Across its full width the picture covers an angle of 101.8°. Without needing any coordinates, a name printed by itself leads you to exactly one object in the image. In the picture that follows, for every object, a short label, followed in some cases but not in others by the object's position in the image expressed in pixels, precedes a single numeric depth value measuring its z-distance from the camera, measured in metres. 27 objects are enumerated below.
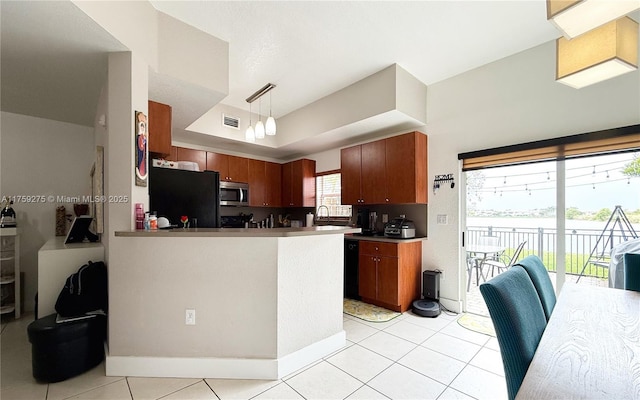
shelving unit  3.13
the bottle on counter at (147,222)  2.11
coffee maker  4.29
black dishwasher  3.99
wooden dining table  0.76
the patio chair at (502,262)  3.62
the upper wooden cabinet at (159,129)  2.64
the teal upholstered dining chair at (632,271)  1.74
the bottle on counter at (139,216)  2.08
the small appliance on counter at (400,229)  3.59
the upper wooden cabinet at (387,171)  3.53
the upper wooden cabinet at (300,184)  5.09
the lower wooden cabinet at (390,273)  3.37
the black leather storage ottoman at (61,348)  1.89
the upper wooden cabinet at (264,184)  5.04
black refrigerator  2.70
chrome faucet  5.22
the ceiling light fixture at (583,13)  1.04
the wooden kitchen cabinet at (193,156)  4.17
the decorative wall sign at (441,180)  3.44
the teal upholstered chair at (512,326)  1.03
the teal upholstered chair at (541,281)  1.46
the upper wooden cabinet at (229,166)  4.49
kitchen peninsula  2.03
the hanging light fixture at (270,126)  3.08
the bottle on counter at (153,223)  2.16
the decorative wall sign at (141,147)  2.12
